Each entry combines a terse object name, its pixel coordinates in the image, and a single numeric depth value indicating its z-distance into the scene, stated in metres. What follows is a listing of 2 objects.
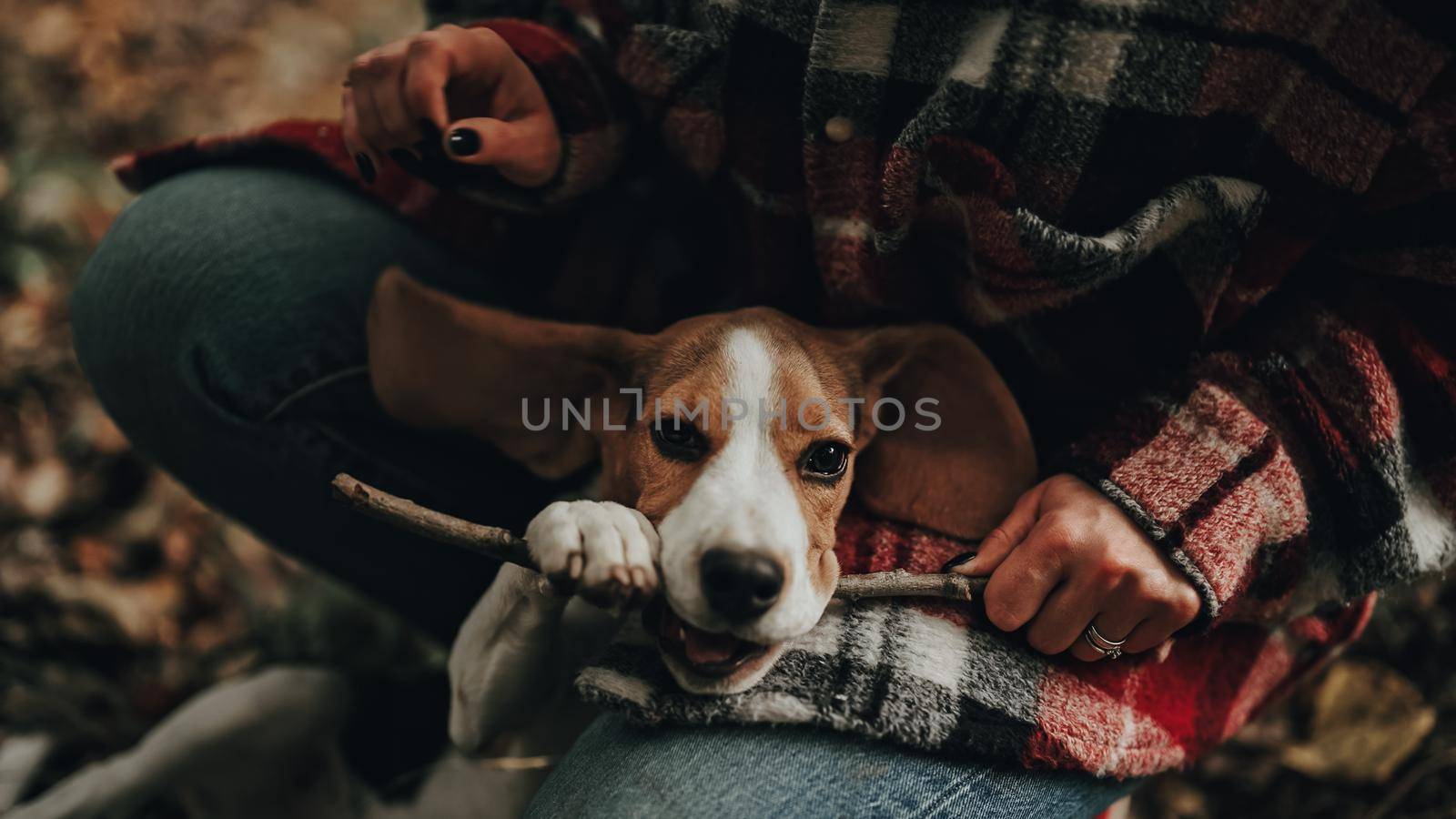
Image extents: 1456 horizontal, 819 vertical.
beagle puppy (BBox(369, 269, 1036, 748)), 0.80
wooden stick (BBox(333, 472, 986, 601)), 0.73
